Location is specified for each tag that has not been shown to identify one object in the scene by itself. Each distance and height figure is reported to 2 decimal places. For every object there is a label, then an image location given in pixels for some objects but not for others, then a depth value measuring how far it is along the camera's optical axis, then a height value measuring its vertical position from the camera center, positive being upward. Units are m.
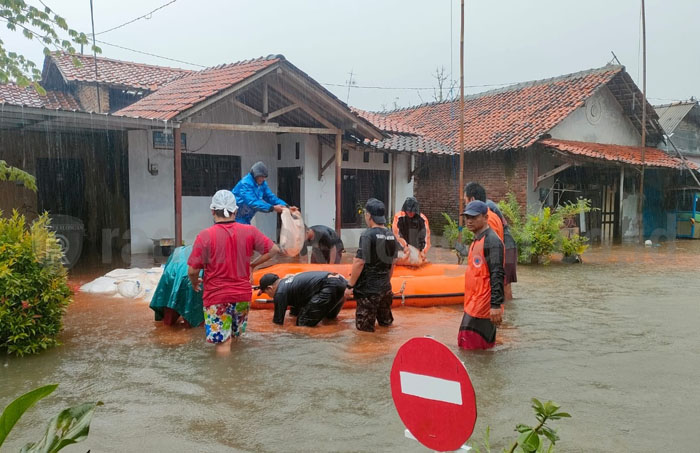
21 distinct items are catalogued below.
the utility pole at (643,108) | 17.70 +2.75
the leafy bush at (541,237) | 13.05 -1.00
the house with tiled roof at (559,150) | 17.08 +1.30
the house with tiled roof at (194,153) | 11.30 +0.93
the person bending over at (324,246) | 9.31 -0.84
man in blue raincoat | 8.25 -0.03
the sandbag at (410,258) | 8.83 -0.98
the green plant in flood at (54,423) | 1.48 -0.64
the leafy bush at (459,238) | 11.98 -1.12
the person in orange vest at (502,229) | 6.95 -0.46
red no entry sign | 2.27 -0.82
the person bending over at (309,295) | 6.95 -1.22
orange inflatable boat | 8.23 -1.33
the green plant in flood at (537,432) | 2.09 -0.91
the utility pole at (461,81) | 12.45 +2.44
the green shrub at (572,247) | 13.43 -1.24
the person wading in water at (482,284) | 5.29 -0.83
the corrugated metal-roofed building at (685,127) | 22.84 +2.66
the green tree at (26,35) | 5.79 +1.71
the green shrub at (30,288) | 5.43 -0.91
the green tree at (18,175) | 5.75 +0.19
